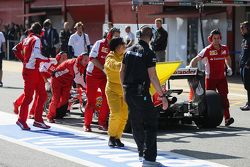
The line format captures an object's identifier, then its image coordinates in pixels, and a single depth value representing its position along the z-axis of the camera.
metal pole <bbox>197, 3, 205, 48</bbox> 20.48
